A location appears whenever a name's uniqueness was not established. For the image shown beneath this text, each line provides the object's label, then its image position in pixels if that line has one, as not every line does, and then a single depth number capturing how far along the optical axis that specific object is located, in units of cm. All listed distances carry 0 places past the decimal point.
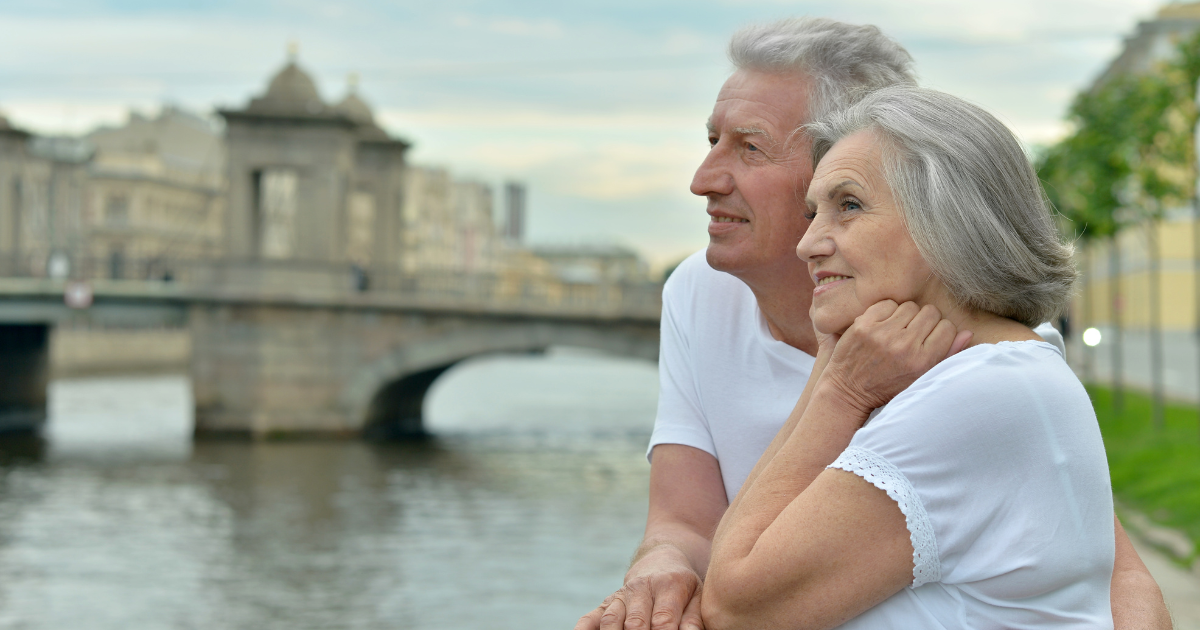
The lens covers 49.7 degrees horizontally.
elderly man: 218
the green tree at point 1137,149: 1406
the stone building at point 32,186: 2941
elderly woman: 150
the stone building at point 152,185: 6053
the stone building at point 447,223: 8775
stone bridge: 2673
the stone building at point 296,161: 2834
